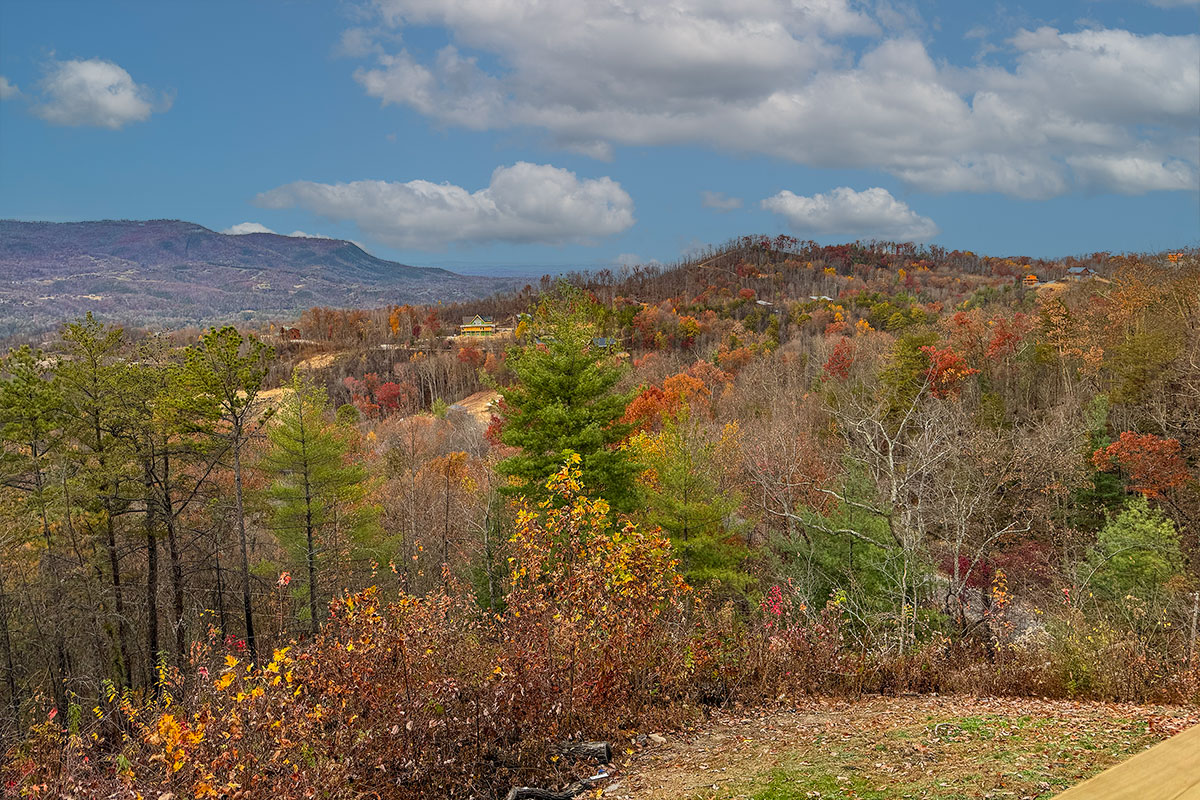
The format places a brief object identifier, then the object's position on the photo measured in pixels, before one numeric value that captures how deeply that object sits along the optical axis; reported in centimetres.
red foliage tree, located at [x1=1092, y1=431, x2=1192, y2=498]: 2700
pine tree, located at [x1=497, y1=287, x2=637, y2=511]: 1988
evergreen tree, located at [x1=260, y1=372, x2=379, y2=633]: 2317
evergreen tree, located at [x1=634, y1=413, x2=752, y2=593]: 2150
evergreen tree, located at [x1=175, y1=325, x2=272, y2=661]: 1697
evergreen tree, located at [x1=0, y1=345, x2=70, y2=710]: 1830
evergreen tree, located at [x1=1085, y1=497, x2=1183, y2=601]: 2059
